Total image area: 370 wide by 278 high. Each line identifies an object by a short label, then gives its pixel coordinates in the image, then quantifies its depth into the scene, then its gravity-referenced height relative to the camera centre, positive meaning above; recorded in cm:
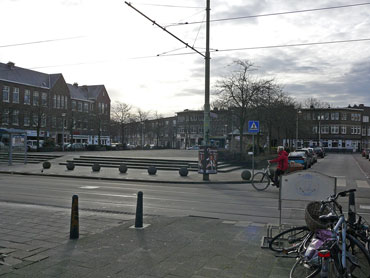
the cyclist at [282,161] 1472 -85
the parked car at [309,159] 3140 -167
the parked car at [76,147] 5364 -114
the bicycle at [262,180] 1591 -176
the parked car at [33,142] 5993 -42
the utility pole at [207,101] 1908 +210
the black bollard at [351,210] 541 -109
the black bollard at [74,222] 683 -157
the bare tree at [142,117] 8230 +549
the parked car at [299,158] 2670 -127
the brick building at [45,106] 5621 +718
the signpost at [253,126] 2041 +84
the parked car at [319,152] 5644 -172
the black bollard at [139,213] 778 -158
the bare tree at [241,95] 3291 +430
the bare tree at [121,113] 7132 +549
